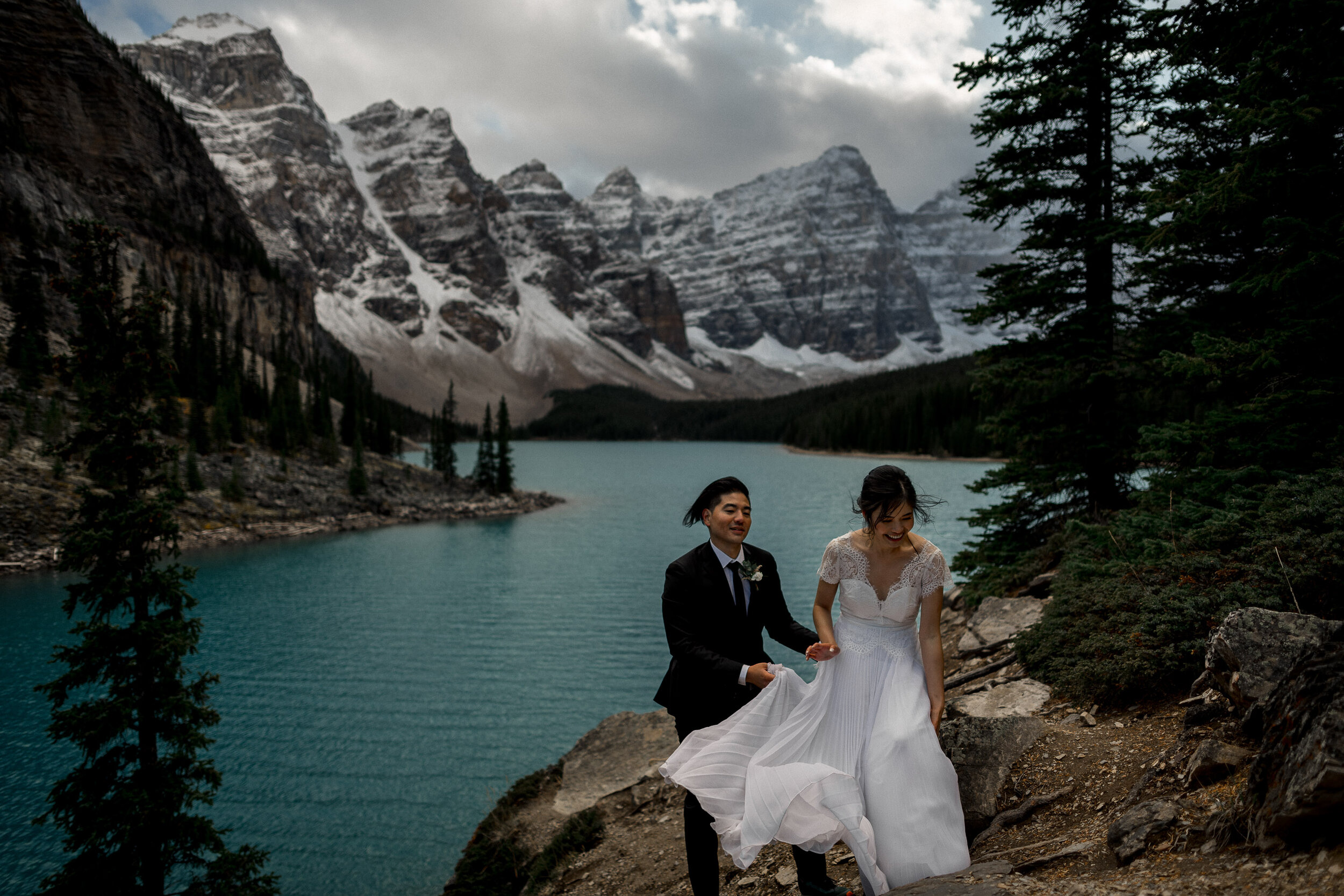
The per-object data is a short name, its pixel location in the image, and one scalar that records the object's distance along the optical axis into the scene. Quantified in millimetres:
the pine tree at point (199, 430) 46938
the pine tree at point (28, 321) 40469
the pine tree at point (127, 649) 8086
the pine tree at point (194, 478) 40969
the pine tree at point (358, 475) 51375
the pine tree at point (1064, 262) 10711
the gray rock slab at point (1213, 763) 3676
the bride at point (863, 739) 3611
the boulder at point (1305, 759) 2664
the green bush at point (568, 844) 7383
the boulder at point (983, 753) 4531
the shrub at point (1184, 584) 5121
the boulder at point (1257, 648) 3949
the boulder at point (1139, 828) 3318
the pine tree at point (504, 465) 58156
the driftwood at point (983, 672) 7293
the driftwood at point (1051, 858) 3572
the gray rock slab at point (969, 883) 3186
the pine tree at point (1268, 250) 6805
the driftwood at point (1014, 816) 4301
